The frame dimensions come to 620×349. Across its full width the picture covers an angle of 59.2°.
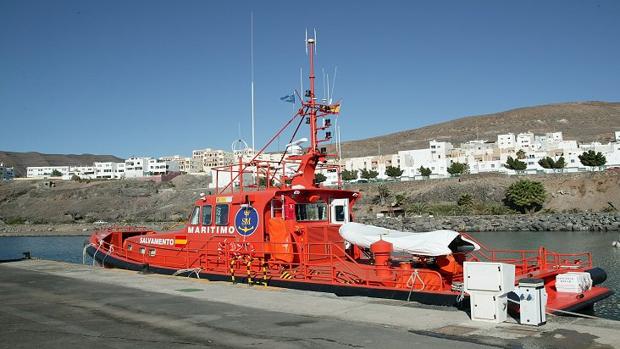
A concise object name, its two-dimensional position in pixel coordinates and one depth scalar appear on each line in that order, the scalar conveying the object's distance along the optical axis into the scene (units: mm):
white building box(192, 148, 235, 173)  181000
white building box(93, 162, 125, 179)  178750
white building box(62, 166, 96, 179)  184025
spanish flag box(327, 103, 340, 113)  15469
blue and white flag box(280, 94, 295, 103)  15921
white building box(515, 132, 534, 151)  127469
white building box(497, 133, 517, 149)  133375
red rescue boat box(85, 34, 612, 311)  11547
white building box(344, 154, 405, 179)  125625
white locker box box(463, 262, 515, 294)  8914
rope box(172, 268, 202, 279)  15626
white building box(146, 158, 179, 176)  171388
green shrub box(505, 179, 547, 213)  68500
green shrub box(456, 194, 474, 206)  75925
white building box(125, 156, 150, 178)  173250
